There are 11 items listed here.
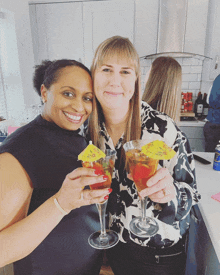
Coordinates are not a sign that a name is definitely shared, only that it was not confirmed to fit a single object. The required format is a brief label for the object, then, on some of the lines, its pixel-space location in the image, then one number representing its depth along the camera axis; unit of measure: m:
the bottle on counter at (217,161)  1.67
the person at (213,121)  2.89
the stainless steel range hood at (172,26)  3.13
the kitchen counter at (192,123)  3.39
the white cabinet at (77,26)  3.37
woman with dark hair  0.68
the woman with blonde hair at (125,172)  0.98
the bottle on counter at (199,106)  3.62
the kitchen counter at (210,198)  1.05
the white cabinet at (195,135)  3.43
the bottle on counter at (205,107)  3.69
